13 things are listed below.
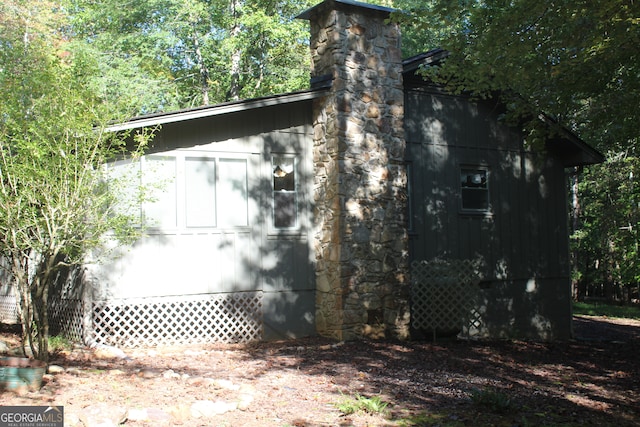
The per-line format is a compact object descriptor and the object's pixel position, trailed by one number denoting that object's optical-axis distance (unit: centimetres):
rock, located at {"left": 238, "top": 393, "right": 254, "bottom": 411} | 624
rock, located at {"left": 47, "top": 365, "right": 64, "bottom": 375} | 730
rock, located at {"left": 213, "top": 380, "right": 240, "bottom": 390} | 691
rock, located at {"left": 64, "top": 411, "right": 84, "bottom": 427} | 539
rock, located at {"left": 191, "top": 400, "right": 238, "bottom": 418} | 591
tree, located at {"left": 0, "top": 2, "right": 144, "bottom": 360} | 718
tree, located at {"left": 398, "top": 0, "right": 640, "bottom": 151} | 891
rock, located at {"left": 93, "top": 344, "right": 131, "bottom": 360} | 895
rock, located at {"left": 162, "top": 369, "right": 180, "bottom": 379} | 744
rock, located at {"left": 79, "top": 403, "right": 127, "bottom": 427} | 539
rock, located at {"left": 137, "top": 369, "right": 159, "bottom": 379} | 752
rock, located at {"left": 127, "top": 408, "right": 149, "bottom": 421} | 555
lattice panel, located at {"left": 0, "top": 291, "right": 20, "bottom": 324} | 1306
